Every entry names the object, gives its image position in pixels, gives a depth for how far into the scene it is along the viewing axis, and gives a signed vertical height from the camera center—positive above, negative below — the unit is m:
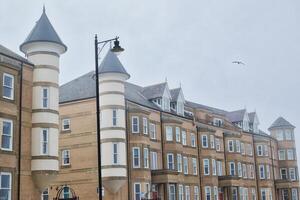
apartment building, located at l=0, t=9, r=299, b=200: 38.22 +5.36
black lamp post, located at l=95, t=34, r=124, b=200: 22.83 +6.73
